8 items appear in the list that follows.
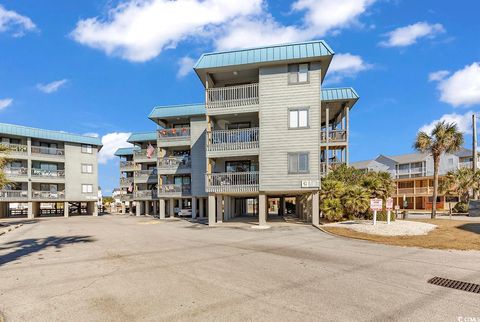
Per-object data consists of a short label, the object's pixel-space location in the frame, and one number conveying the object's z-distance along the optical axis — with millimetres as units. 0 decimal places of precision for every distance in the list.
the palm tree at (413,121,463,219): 27750
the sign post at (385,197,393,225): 19012
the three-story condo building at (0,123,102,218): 40406
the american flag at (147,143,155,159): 42216
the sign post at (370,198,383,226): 18609
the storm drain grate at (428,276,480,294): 7473
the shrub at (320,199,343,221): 22438
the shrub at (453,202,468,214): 37906
